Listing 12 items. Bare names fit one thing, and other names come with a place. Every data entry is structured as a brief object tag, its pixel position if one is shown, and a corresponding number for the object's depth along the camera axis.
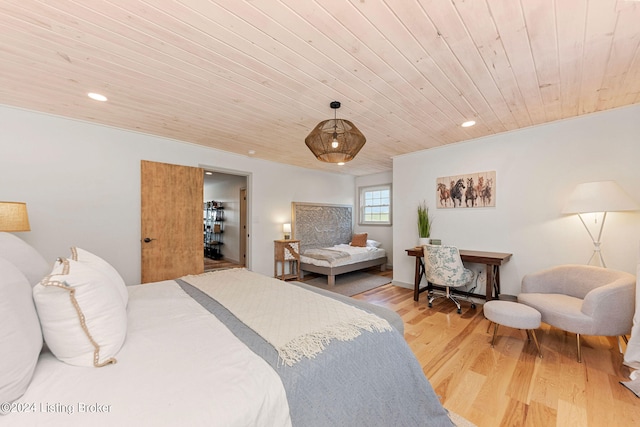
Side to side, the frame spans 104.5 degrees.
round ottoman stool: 2.18
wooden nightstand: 4.86
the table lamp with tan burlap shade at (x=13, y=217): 2.00
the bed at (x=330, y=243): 4.74
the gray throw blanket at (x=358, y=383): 0.95
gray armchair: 2.02
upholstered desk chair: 3.22
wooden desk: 3.12
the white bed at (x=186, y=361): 0.75
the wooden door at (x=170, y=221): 3.36
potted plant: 4.07
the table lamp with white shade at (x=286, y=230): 5.05
